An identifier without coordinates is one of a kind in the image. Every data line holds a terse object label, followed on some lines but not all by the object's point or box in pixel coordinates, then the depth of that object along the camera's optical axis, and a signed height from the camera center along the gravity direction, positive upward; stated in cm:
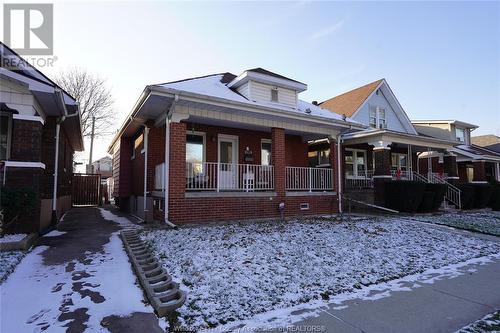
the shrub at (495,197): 1731 -74
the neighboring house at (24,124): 678 +135
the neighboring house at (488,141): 2970 +419
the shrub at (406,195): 1357 -48
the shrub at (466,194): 1622 -53
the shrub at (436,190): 1447 -29
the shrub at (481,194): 1683 -56
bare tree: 3241 +909
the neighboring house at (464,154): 2167 +197
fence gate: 1892 -26
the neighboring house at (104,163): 6039 +404
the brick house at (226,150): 889 +124
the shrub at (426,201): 1400 -76
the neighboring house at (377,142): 1476 +203
